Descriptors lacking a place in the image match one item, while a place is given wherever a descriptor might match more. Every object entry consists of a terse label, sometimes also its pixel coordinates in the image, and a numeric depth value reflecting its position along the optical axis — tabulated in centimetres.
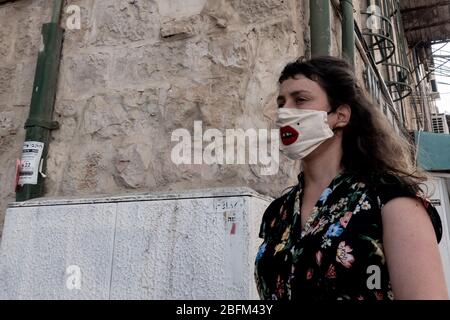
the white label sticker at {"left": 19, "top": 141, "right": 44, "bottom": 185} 266
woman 96
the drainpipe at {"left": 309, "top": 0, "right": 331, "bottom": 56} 254
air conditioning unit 1203
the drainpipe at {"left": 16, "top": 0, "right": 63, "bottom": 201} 266
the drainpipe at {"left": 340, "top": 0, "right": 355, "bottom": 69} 330
